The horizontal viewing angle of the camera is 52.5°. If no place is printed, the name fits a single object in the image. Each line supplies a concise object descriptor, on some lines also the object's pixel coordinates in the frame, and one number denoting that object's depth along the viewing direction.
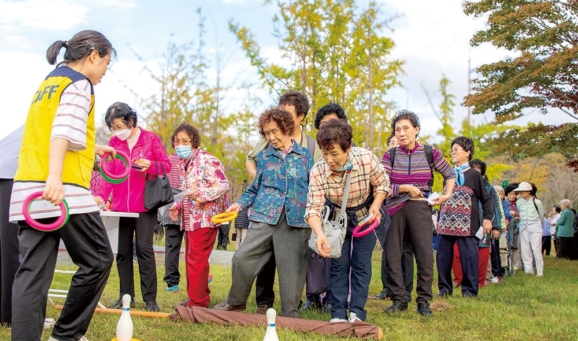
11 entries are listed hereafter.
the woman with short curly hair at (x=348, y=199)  4.80
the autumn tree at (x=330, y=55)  13.77
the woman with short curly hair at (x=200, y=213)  5.93
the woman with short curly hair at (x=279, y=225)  5.14
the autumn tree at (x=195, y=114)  19.34
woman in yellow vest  3.51
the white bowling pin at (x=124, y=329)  3.95
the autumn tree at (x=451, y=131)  17.77
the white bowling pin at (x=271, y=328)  3.55
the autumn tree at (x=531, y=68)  11.33
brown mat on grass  4.46
